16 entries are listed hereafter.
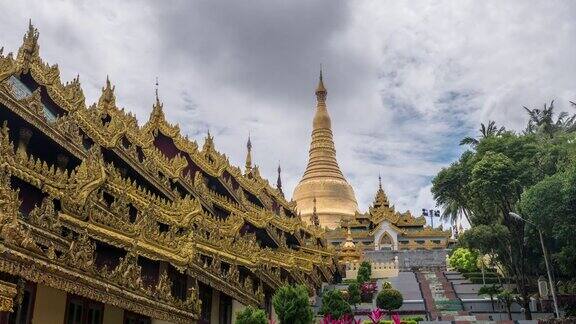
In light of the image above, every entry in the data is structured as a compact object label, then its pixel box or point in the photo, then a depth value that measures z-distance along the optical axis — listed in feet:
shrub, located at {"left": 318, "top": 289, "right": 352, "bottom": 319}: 74.59
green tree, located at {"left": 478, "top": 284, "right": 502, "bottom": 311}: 100.86
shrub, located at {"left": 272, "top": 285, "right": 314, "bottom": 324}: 47.62
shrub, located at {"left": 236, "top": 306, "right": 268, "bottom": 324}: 40.37
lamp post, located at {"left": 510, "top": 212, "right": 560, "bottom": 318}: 75.45
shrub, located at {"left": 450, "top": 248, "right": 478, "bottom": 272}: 154.20
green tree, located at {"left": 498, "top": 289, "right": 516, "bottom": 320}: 92.48
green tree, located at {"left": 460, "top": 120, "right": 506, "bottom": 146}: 159.76
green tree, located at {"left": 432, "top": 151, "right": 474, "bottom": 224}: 109.40
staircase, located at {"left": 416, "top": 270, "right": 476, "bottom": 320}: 94.10
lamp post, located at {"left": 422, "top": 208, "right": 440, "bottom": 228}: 253.73
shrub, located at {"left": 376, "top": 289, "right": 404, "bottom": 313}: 89.10
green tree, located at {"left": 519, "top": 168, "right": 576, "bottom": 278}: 71.15
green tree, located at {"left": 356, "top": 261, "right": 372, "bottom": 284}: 119.66
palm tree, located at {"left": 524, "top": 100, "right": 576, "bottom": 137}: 135.74
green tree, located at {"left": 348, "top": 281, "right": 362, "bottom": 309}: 99.91
